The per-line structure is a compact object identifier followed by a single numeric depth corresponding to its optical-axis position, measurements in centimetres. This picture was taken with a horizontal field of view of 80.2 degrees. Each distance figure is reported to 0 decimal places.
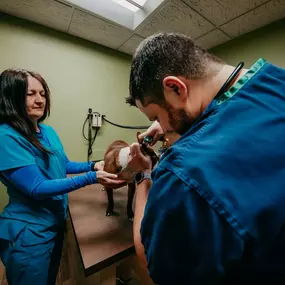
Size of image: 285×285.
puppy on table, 82
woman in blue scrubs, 74
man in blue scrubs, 28
